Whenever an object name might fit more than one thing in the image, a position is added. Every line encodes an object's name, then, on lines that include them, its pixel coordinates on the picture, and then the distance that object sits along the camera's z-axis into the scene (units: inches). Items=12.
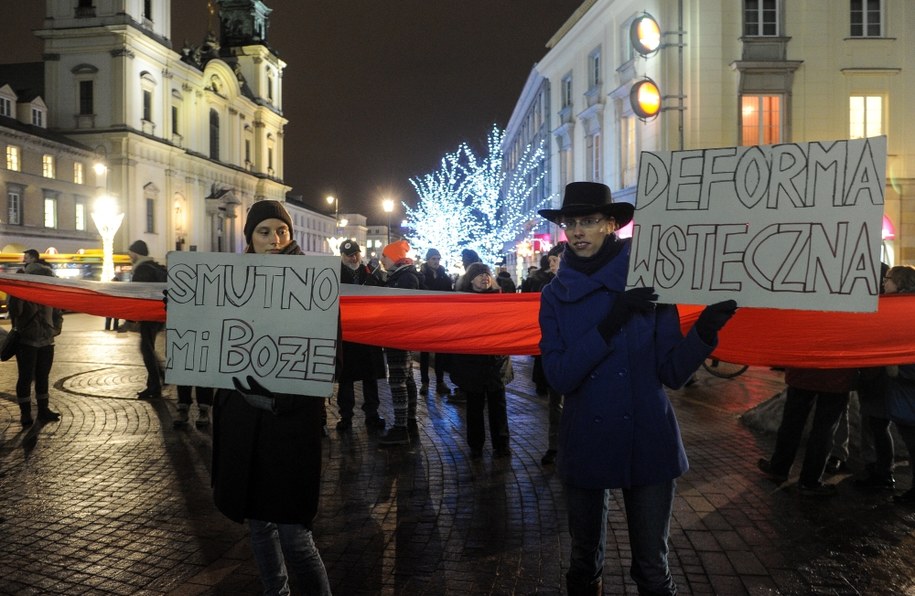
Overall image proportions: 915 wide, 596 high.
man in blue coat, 125.6
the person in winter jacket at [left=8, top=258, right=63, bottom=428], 342.6
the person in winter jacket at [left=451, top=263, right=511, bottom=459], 284.7
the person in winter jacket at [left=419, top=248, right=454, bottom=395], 471.2
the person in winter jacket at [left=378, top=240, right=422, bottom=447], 318.7
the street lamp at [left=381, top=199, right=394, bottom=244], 1860.2
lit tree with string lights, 1780.3
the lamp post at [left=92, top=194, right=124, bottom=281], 1300.4
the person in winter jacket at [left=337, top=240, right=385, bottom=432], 330.0
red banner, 192.7
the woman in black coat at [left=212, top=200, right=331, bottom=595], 134.0
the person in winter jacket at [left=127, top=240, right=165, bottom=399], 379.6
